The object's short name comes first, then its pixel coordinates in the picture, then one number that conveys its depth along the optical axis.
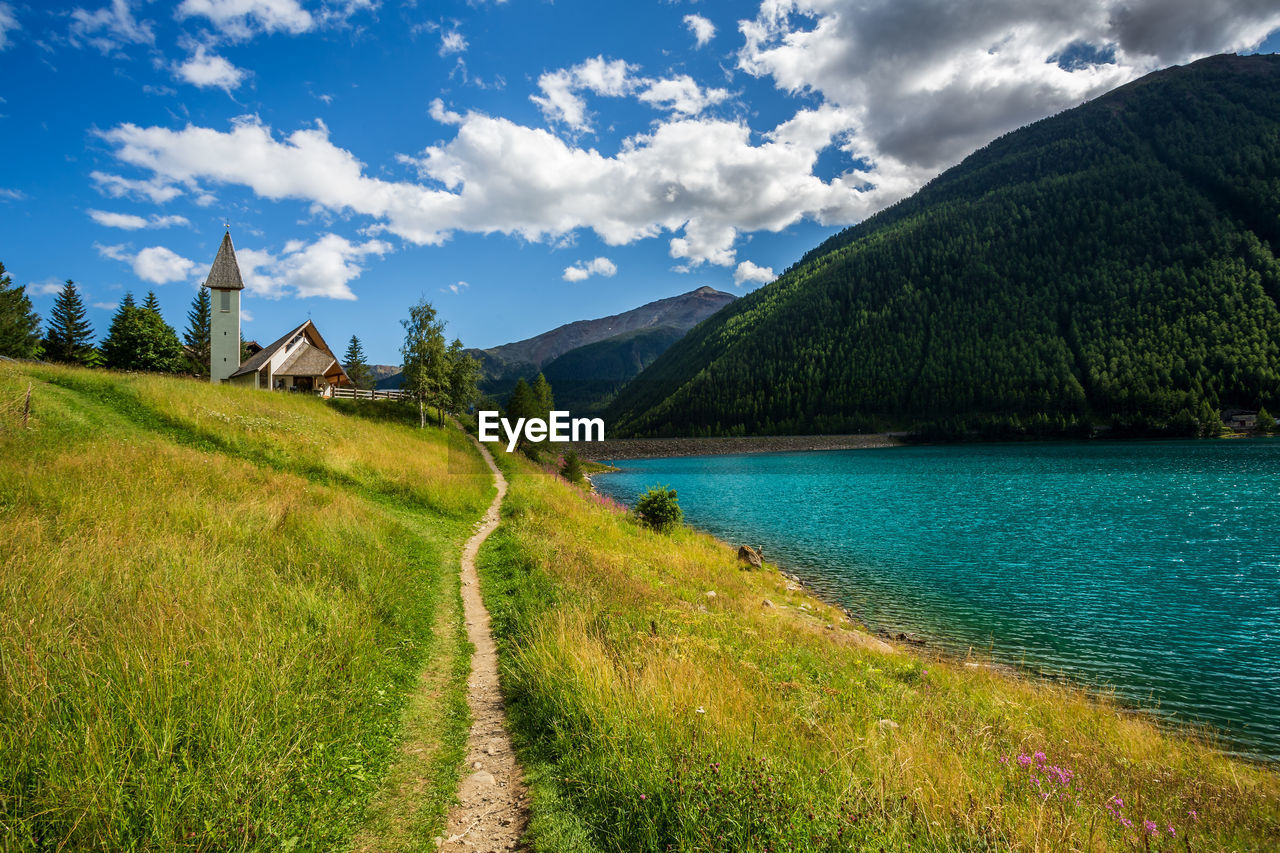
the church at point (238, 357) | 45.44
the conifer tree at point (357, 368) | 87.30
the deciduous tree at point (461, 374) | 51.75
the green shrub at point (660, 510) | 23.52
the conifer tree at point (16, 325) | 50.56
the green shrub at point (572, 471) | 41.53
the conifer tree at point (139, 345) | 56.16
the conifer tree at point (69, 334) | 59.94
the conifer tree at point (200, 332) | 71.62
